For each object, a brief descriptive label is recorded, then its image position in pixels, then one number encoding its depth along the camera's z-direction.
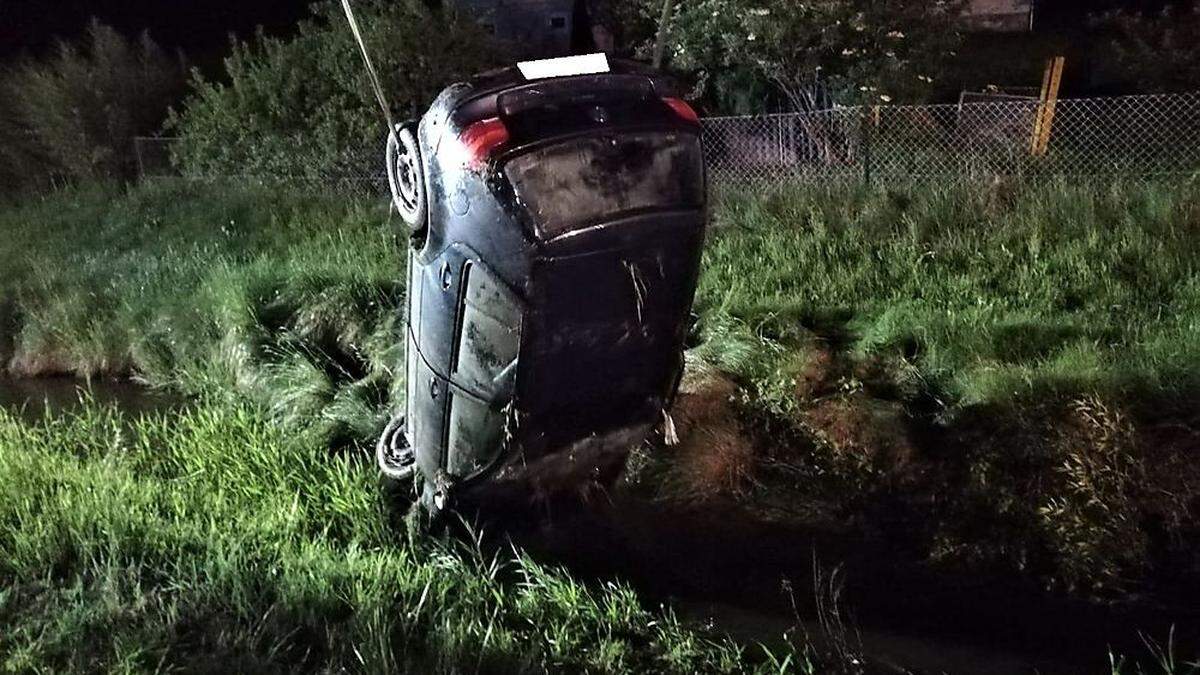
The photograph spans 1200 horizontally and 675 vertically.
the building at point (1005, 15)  14.11
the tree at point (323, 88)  11.09
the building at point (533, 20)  16.64
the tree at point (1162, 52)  9.83
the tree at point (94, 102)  13.62
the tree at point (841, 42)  9.70
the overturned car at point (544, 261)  3.77
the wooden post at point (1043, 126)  8.48
